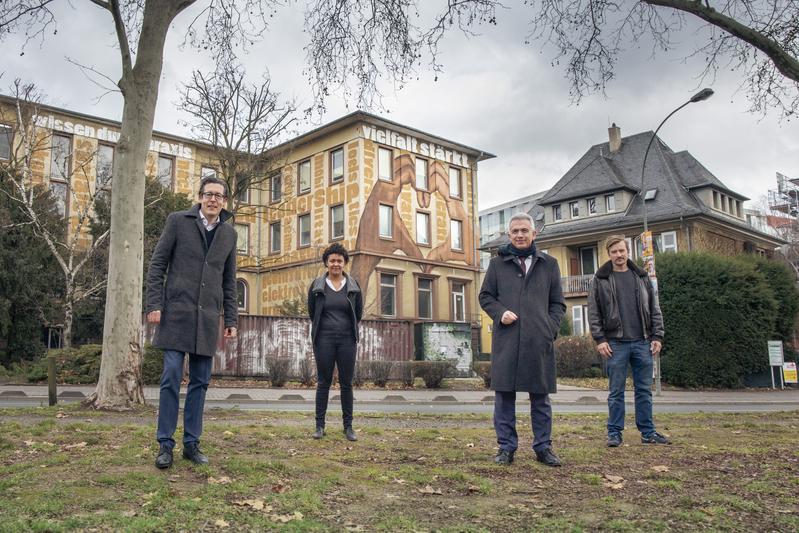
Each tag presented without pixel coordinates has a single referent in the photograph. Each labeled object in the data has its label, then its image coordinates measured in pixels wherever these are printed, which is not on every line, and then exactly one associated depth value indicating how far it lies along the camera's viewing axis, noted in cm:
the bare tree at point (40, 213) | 2550
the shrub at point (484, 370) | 2178
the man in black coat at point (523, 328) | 608
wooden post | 1146
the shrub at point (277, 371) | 2078
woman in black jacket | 749
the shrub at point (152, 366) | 1961
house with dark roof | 4072
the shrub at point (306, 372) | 2116
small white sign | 2519
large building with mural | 3875
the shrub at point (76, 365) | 2011
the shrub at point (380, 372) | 2131
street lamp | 1985
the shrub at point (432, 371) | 2100
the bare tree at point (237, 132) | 2999
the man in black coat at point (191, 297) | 537
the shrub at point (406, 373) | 2141
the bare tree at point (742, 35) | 712
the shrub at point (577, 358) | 2736
